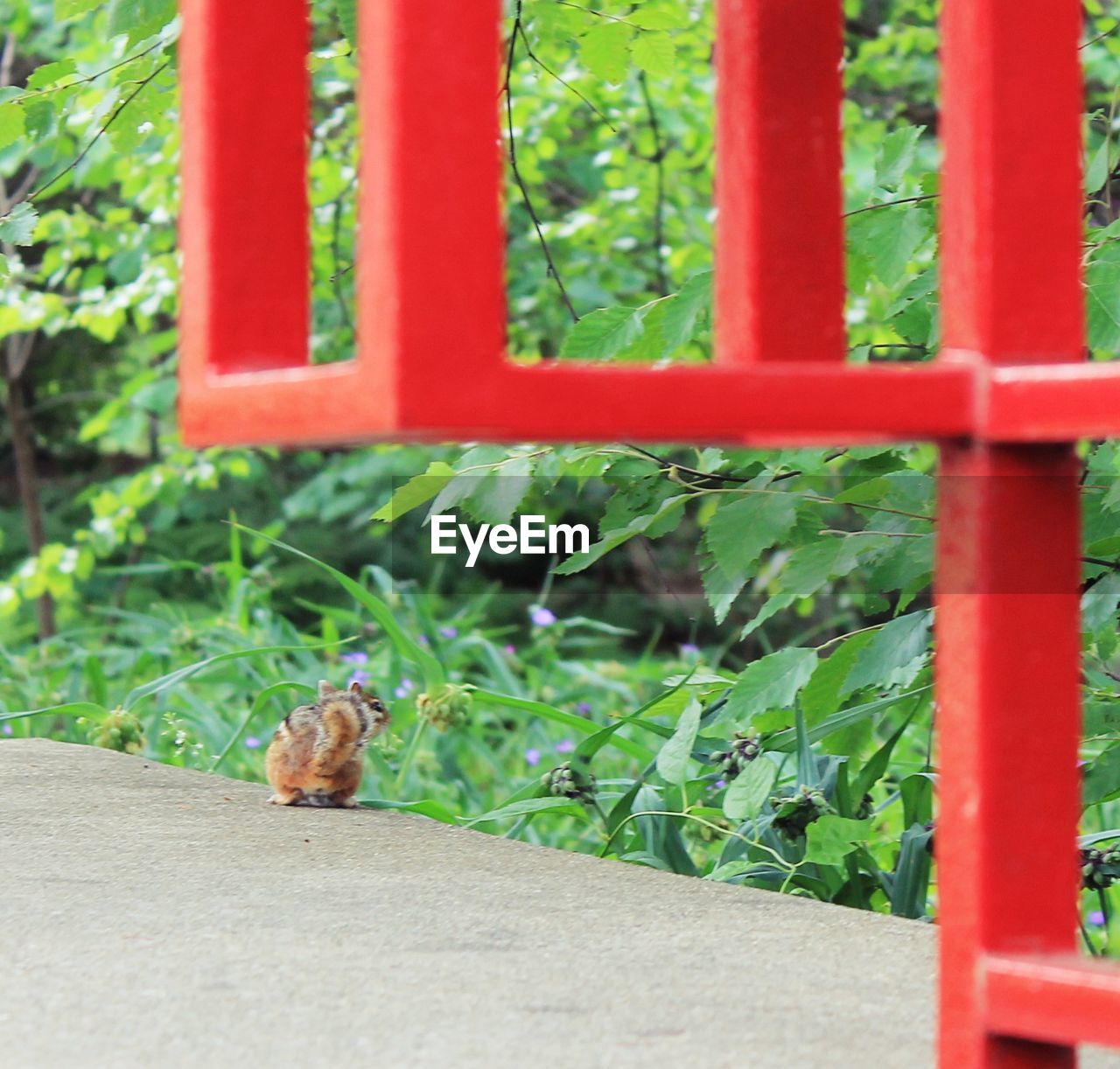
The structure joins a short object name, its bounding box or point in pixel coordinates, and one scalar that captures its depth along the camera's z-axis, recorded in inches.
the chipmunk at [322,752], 221.8
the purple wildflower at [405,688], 358.0
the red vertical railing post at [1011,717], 93.0
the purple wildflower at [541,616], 364.2
